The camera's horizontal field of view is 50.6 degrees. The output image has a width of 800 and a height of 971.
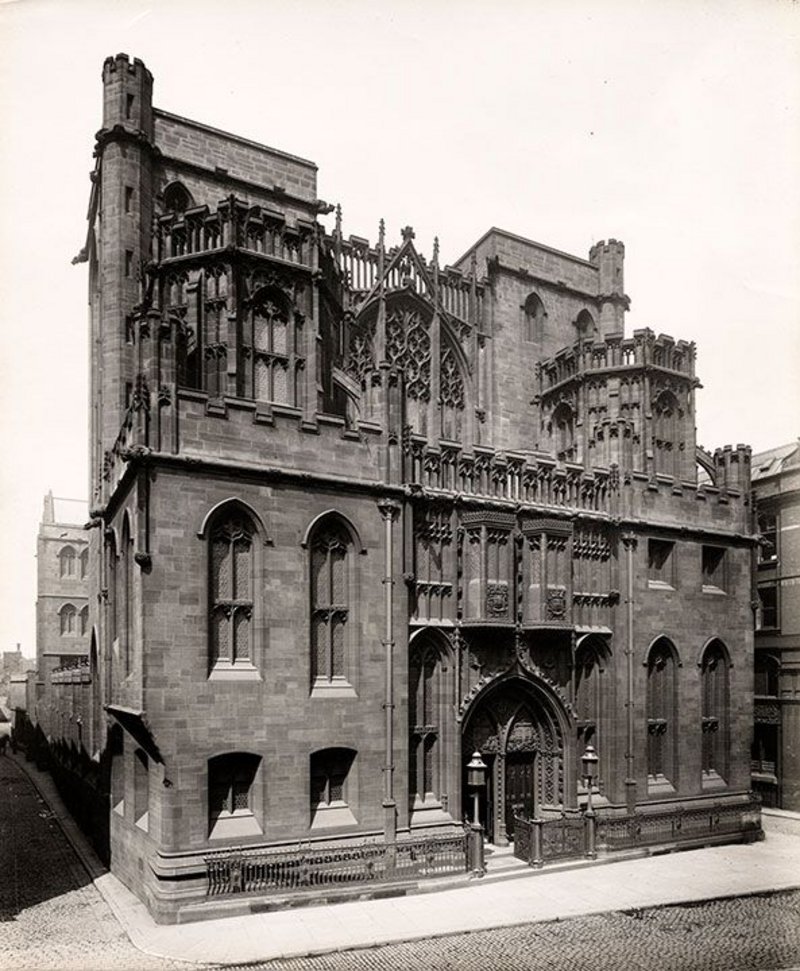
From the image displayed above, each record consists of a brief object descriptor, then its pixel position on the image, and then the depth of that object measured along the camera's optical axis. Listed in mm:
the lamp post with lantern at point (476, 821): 20453
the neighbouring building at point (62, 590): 62656
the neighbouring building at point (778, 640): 32969
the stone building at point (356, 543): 18828
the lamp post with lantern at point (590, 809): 22484
